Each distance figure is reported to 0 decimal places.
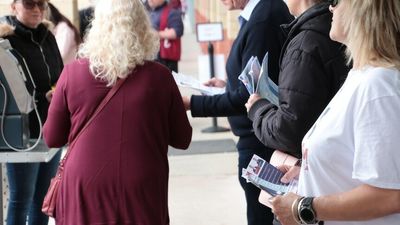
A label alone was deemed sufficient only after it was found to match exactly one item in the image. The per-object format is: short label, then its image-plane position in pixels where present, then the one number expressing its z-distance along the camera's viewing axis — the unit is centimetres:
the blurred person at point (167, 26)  889
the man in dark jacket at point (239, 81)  347
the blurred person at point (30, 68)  417
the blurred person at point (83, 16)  907
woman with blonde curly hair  301
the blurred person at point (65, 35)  643
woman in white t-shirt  184
